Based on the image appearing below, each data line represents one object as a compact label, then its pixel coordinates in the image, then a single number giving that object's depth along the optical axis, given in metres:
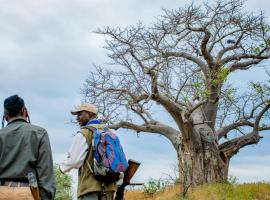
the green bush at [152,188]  20.36
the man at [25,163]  4.39
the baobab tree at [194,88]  19.03
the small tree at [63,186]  19.22
